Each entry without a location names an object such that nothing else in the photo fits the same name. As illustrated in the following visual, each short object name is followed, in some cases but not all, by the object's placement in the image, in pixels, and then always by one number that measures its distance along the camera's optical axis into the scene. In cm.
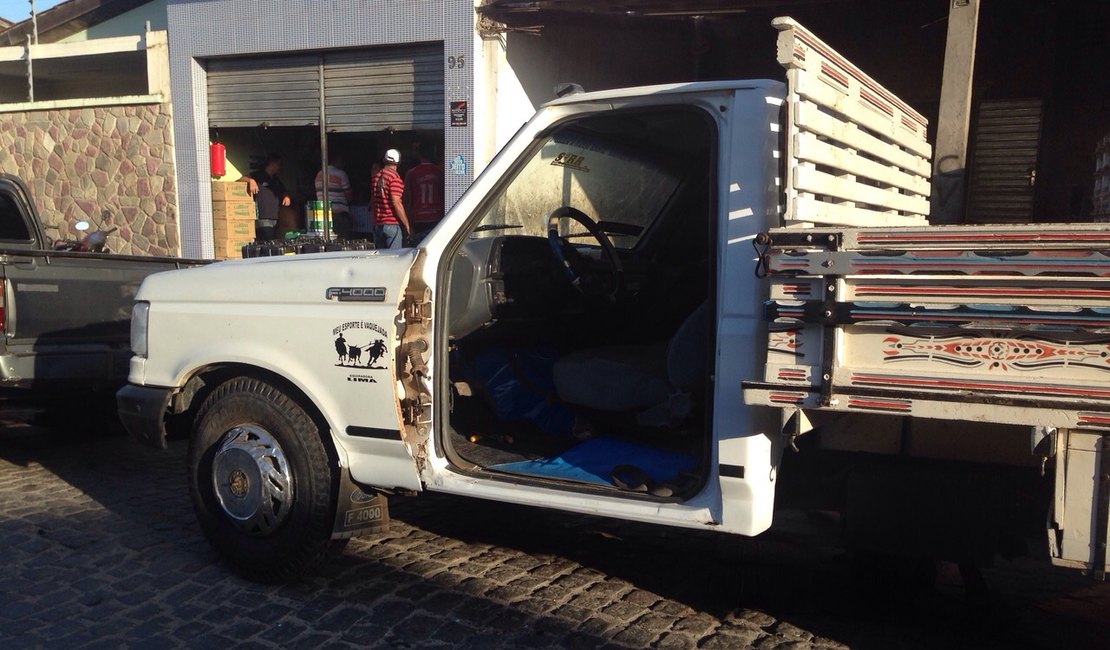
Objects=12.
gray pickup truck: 520
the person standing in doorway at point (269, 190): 1200
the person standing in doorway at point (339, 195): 1172
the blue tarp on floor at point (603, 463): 328
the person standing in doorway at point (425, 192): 1025
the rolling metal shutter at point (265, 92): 1127
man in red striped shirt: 985
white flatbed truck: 246
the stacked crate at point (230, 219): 1201
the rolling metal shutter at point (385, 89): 1045
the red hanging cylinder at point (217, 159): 1199
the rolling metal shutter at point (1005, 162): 882
